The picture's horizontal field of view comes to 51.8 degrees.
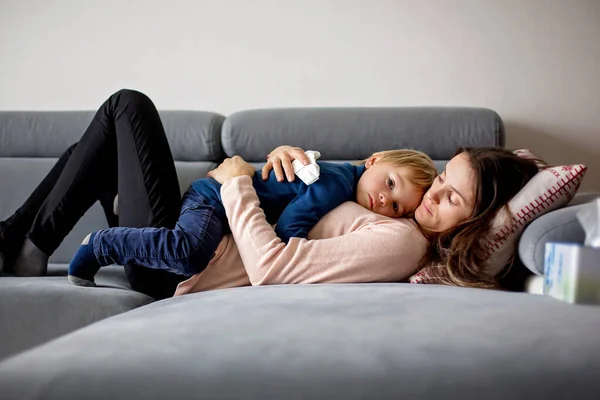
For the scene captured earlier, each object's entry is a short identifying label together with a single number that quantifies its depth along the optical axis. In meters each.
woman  1.31
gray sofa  0.64
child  1.34
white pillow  1.29
